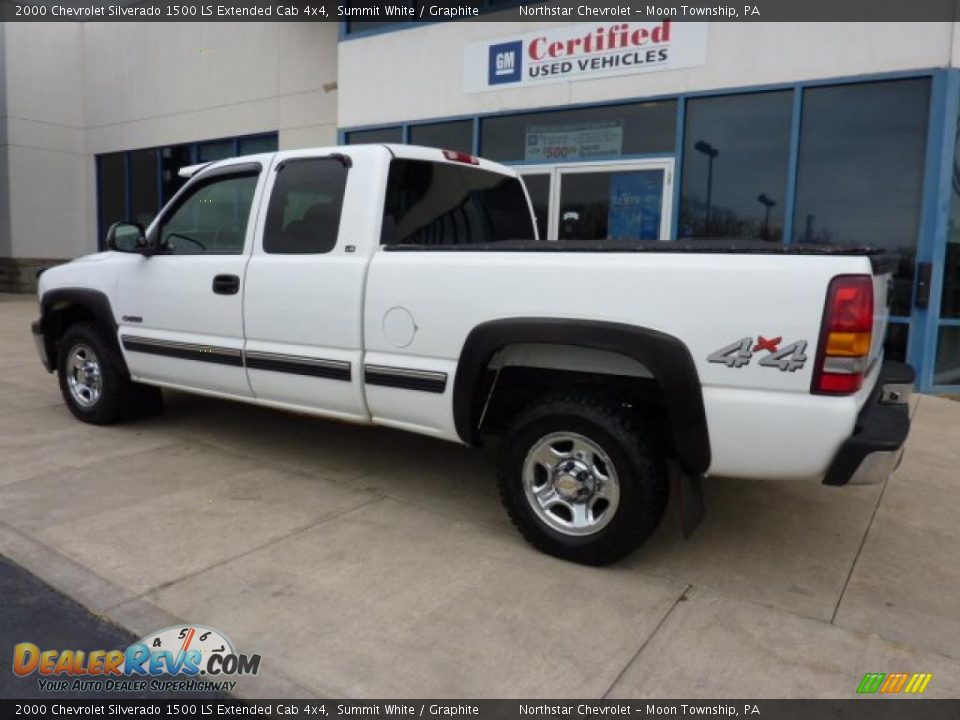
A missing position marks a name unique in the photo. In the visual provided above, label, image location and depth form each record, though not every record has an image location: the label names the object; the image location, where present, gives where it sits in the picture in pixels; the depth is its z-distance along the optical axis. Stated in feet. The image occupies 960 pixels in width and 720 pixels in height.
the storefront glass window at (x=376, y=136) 35.19
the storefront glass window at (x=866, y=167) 24.00
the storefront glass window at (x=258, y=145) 45.27
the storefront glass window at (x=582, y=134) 28.27
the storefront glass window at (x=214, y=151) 47.73
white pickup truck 9.61
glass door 28.35
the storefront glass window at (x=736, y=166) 26.00
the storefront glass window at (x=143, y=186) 53.21
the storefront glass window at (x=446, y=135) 33.09
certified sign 27.22
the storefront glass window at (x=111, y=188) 56.29
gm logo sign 30.89
